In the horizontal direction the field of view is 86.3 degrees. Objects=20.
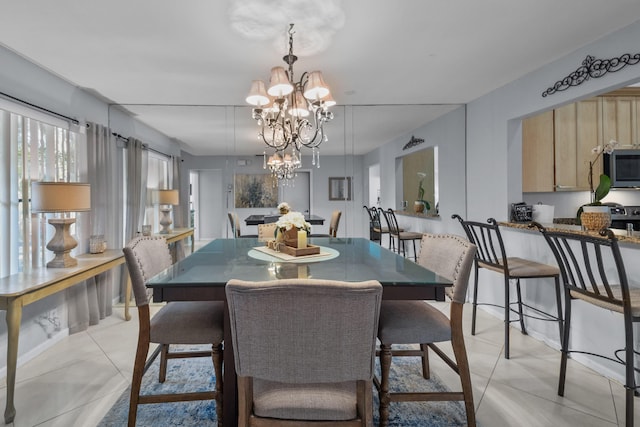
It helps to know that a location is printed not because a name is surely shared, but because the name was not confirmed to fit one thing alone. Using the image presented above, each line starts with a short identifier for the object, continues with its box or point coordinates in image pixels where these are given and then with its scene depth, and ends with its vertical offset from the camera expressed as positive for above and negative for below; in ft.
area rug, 5.97 -3.68
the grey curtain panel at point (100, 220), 10.09 -0.27
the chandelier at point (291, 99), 6.79 +2.41
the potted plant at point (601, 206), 7.84 +0.04
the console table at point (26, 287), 6.10 -1.55
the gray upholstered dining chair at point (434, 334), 5.42 -2.00
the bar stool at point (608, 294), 5.33 -1.56
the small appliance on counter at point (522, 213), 10.52 -0.14
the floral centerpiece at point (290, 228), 7.20 -0.38
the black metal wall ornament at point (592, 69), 7.07 +3.12
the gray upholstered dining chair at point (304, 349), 3.35 -1.45
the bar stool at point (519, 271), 8.27 -1.53
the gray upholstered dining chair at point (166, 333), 5.42 -1.96
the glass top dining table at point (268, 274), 4.92 -1.02
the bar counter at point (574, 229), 6.53 -0.53
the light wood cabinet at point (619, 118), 11.53 +3.05
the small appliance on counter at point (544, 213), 10.18 -0.14
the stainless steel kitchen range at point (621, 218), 12.00 -0.37
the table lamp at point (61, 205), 7.77 +0.16
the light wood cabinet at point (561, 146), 11.16 +2.06
